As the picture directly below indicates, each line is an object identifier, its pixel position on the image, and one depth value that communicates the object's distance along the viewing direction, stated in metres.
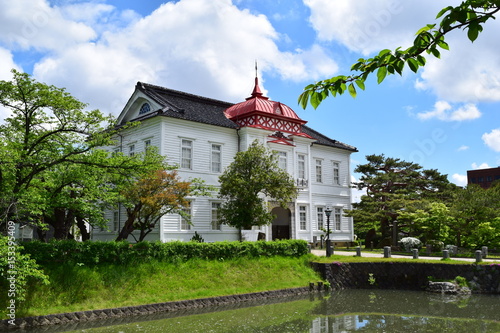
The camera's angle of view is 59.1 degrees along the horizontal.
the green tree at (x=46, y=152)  13.42
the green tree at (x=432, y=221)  26.62
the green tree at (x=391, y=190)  29.98
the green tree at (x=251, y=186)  22.89
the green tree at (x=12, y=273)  11.59
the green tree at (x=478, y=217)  25.50
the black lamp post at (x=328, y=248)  23.11
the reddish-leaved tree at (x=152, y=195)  19.39
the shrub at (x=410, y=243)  27.19
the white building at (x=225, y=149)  24.84
